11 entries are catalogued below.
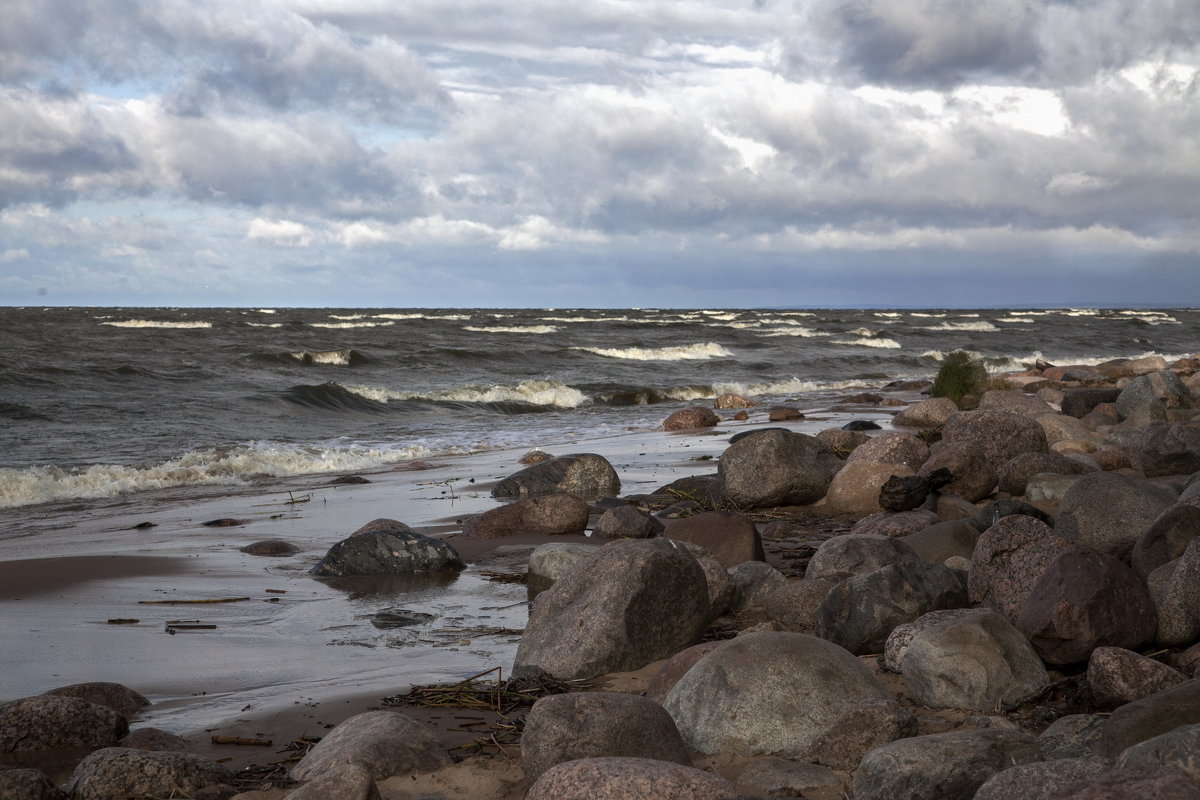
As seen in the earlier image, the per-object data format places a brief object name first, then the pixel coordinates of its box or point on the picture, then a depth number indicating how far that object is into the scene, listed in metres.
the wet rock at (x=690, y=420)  16.95
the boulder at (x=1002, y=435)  9.36
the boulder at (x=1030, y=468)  8.25
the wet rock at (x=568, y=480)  10.33
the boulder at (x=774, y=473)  9.13
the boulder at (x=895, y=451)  9.33
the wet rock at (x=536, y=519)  8.46
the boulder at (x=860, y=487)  8.81
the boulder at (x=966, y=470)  8.49
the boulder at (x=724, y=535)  6.80
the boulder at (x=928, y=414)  14.43
